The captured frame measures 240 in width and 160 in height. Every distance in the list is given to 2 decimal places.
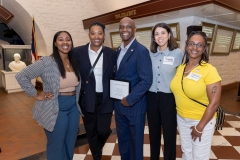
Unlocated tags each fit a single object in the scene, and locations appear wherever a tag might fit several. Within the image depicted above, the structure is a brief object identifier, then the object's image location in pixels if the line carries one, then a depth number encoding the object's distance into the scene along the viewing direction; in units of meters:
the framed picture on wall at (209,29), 4.69
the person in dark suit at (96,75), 1.90
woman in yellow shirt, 1.35
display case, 7.29
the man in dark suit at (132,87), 1.69
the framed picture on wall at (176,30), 4.60
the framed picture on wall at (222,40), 5.25
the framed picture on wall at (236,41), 5.96
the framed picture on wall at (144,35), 5.44
